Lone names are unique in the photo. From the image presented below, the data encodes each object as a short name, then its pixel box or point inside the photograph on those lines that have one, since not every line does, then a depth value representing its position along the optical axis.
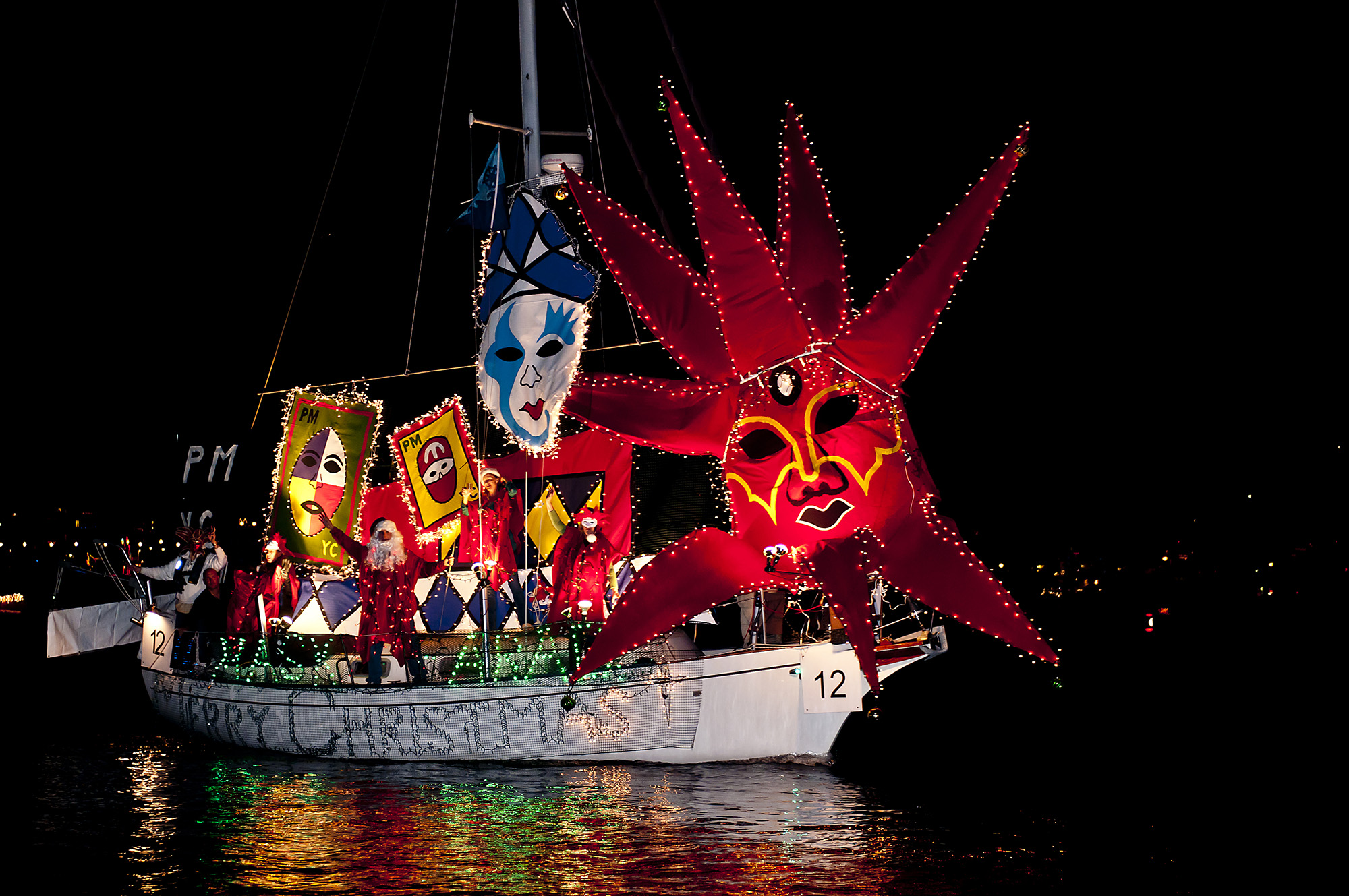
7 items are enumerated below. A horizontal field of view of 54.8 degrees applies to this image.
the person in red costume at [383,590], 14.36
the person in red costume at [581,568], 14.33
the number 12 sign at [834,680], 12.84
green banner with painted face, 15.98
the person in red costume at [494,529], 15.05
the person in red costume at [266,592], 16.14
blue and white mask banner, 14.35
